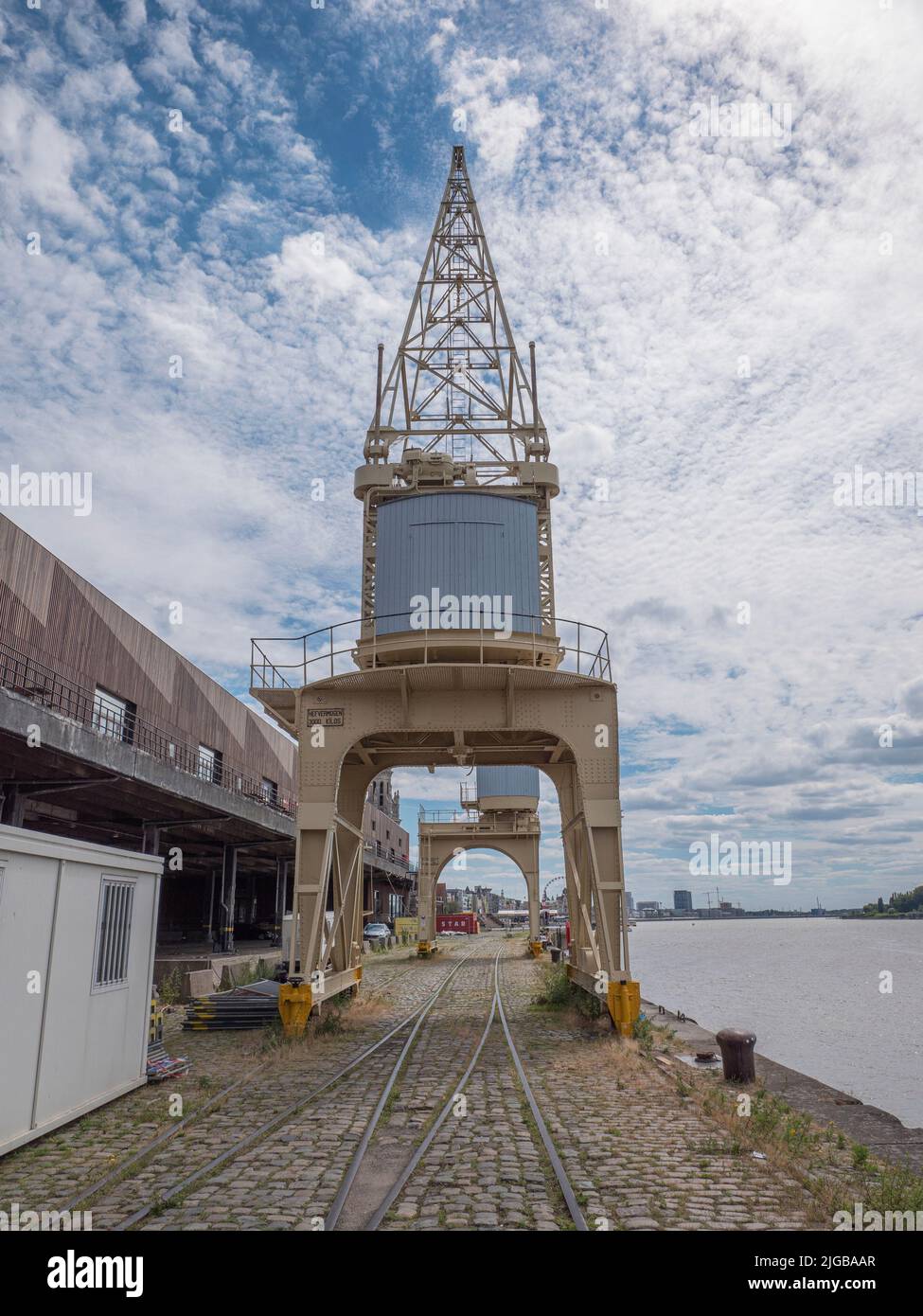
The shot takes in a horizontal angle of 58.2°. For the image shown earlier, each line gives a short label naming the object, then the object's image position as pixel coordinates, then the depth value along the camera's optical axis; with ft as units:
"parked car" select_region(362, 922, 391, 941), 191.31
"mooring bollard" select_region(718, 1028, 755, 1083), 42.04
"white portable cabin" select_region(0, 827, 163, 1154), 27.81
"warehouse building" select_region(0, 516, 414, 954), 67.51
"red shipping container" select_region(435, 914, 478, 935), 237.86
